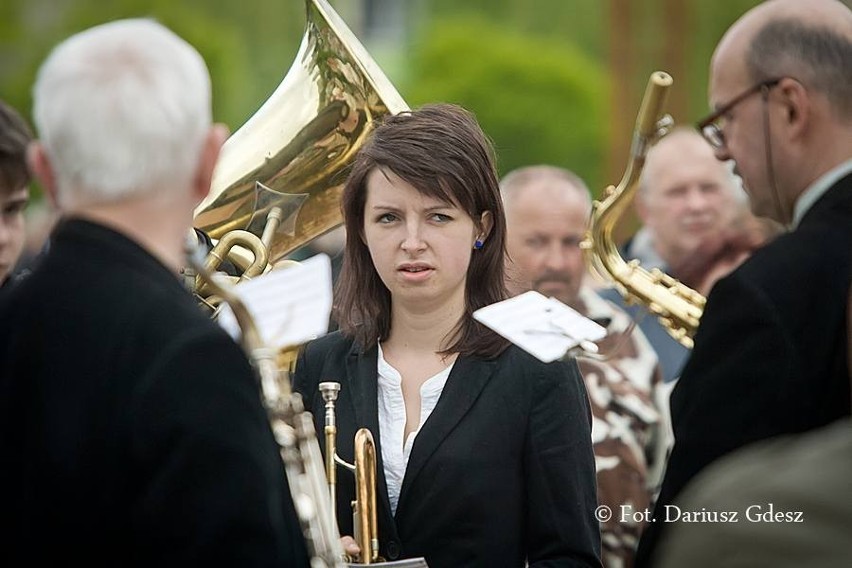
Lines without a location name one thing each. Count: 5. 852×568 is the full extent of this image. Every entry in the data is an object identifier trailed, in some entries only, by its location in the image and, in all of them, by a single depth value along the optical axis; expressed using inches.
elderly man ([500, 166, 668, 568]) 418.0
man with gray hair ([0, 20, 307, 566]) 192.7
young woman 287.9
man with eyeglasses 232.7
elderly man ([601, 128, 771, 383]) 508.4
